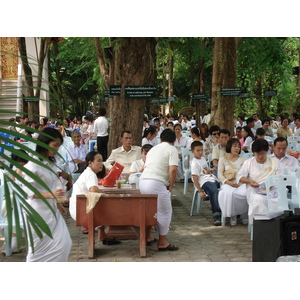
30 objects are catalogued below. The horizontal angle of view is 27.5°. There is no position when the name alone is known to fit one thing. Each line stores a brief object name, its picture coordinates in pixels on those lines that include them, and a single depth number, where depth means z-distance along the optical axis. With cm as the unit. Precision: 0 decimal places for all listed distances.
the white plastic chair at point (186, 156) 1362
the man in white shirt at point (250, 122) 1733
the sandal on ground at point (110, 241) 869
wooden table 761
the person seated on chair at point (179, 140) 1553
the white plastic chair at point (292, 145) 1619
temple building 2877
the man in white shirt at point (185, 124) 2863
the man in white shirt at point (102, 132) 1694
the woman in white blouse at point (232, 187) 981
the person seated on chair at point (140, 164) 1035
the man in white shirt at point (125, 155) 1092
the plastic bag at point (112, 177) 902
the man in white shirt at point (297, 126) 2038
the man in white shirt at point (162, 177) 810
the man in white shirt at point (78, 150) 1266
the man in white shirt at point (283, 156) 966
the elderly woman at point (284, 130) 1861
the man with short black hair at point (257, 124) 2221
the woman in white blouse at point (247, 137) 1418
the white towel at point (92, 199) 748
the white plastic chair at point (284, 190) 863
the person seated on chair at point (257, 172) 918
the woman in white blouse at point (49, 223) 541
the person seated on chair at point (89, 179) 768
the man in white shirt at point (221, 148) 1175
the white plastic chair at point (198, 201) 1090
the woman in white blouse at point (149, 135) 1388
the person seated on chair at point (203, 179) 1023
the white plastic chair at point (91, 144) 1891
